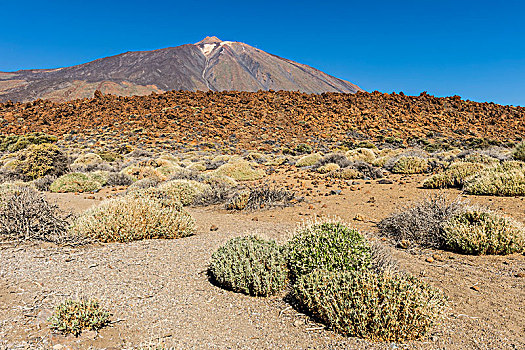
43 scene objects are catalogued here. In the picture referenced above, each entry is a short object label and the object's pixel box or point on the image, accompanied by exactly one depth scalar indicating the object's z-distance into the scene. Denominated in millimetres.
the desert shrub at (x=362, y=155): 19097
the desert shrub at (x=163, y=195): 7754
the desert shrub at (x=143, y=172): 14483
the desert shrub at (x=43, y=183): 12754
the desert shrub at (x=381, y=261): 3996
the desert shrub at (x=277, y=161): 19328
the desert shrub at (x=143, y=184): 11500
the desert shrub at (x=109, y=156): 21366
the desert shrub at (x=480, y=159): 12895
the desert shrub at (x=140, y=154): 23206
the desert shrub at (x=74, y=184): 12344
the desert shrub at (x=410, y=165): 13946
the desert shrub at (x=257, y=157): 20844
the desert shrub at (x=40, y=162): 14484
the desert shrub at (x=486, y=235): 5223
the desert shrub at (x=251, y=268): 3867
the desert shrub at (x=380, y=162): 16738
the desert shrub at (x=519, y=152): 13559
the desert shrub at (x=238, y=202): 9359
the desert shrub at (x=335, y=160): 16047
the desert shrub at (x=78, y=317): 2775
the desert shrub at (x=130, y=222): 5660
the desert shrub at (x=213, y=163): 18623
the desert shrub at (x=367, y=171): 13202
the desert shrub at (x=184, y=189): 10258
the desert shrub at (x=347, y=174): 13396
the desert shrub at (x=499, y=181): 8484
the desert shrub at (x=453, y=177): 10328
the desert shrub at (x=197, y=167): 17516
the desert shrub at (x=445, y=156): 16797
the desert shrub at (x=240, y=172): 14867
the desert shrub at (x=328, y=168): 15143
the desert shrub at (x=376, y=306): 2955
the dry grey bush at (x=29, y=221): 5309
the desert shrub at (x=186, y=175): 13331
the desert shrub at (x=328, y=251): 3963
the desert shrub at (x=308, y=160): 18109
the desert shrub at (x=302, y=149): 26734
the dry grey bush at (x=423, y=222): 5818
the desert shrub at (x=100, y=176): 13570
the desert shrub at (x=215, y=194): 10211
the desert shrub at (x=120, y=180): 13453
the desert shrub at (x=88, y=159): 19034
